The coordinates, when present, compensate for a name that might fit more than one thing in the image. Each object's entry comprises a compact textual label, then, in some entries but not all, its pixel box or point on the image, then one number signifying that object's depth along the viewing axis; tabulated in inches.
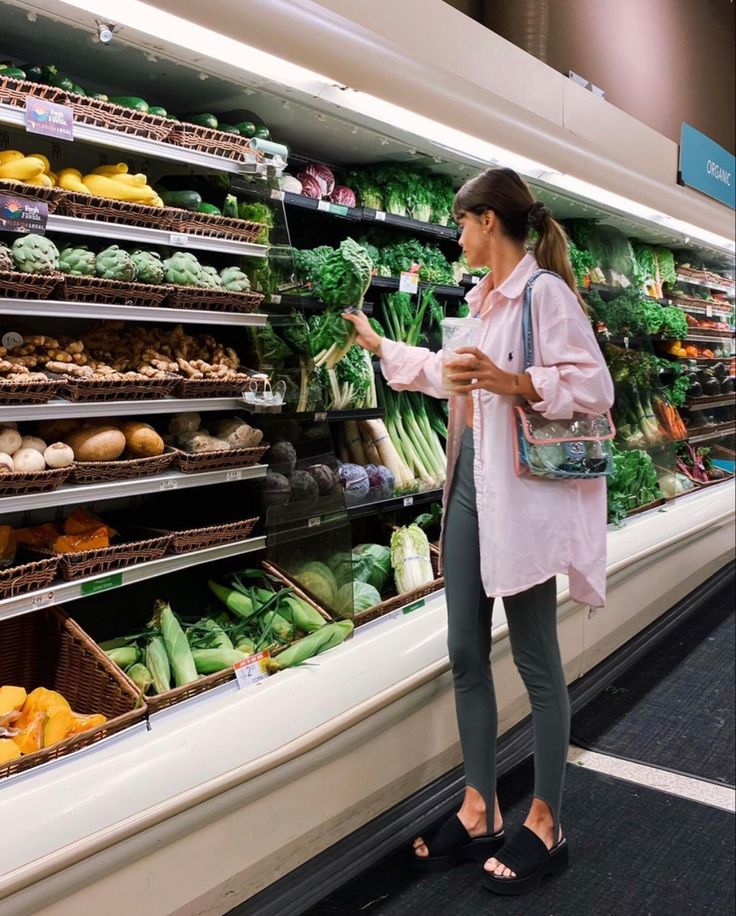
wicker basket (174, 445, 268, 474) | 100.1
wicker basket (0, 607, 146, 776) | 86.3
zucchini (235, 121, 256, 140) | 109.7
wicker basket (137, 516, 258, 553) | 100.3
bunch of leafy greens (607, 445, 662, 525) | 185.5
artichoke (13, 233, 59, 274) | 84.0
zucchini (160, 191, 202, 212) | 103.9
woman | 94.0
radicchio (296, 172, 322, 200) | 132.4
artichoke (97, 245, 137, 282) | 91.4
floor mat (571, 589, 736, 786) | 140.2
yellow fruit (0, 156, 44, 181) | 84.2
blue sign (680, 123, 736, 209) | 204.5
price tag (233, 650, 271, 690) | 99.1
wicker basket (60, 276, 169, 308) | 88.4
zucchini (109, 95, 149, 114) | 94.9
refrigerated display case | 81.4
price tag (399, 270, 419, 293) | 140.5
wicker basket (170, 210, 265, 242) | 98.6
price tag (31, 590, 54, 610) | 85.1
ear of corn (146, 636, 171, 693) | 96.0
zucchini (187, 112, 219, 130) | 104.6
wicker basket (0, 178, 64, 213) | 82.0
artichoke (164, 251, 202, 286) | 98.9
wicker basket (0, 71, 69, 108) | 80.6
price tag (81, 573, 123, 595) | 90.3
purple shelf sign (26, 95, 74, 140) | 82.0
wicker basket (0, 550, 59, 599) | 82.7
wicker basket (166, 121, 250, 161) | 98.8
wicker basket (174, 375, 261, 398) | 99.7
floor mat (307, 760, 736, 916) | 100.5
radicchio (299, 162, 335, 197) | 133.6
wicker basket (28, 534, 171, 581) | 88.8
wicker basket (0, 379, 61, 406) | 81.8
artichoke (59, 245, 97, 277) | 89.0
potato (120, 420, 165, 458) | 96.9
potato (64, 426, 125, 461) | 92.5
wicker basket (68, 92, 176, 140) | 87.7
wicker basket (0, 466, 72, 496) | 83.0
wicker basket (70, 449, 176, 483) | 91.2
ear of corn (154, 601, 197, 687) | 98.0
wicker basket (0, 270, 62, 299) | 82.0
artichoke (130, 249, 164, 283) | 94.0
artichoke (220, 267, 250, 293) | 105.0
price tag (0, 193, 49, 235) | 81.7
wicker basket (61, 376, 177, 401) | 88.7
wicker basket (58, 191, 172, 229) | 88.7
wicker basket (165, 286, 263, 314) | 98.9
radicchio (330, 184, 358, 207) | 137.9
